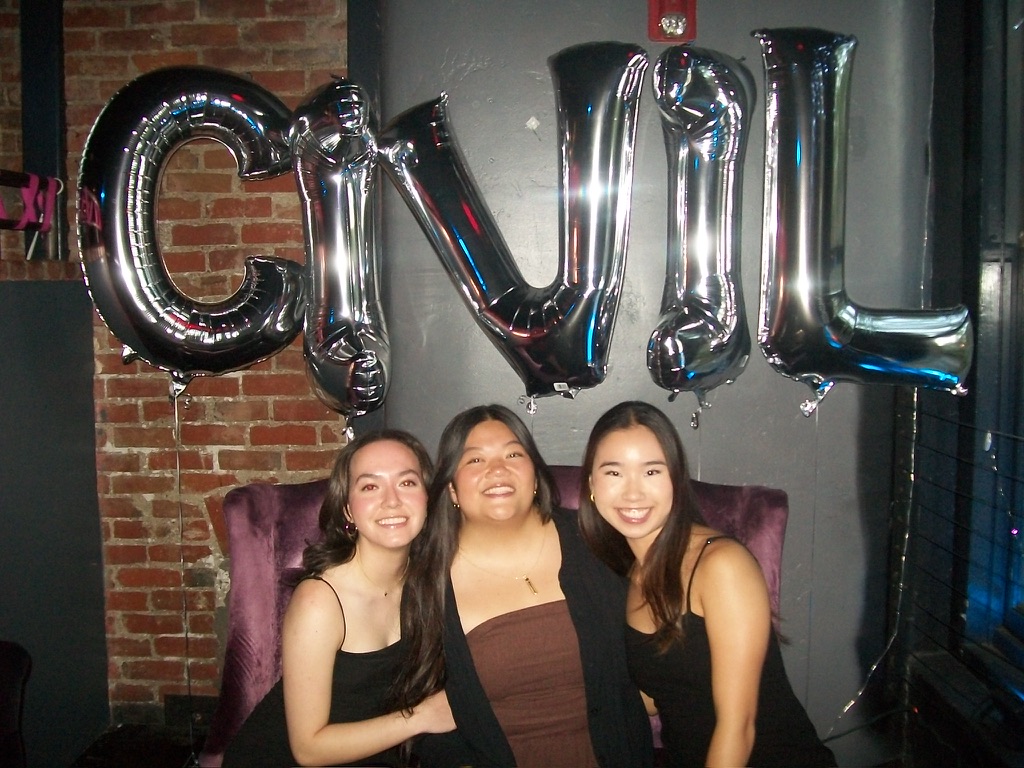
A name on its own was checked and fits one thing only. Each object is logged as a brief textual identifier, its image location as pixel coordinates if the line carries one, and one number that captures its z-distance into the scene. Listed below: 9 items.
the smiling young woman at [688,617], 1.49
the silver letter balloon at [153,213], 1.71
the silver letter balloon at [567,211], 1.73
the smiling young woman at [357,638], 1.56
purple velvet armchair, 1.83
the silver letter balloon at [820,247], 1.67
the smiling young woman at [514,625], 1.61
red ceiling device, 2.10
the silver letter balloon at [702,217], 1.67
